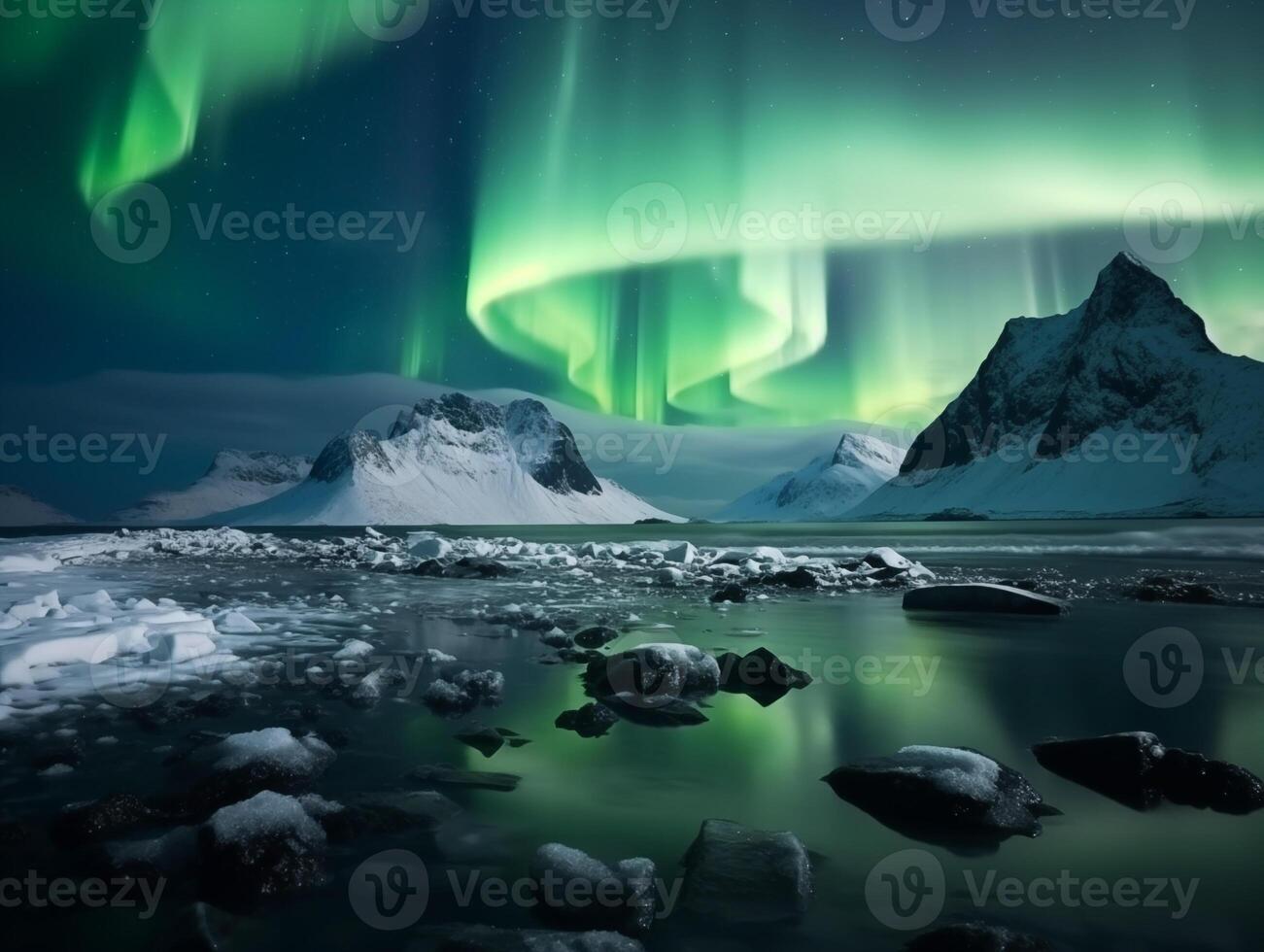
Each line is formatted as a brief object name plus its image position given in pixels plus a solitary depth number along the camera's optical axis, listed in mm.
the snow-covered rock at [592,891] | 3965
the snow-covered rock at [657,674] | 9414
